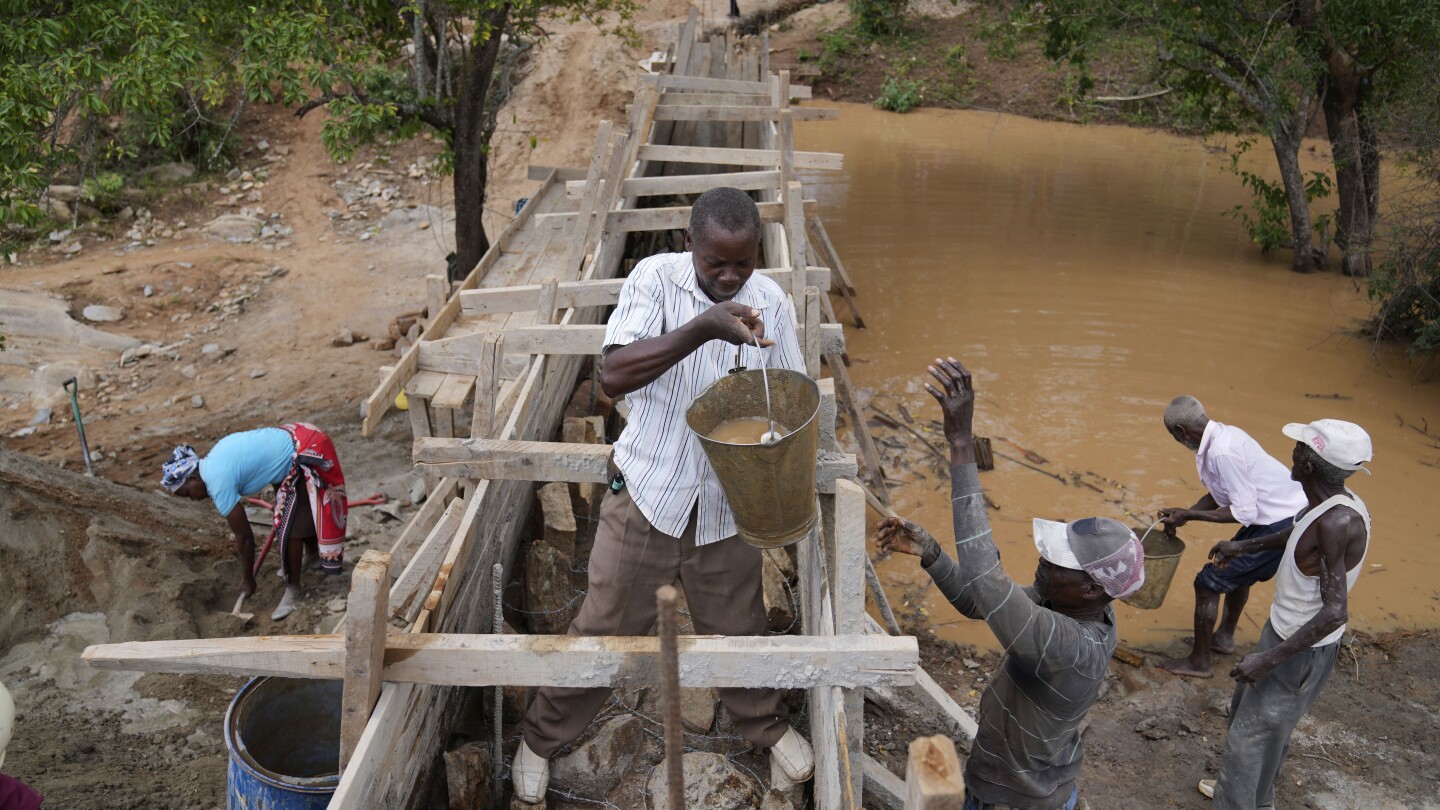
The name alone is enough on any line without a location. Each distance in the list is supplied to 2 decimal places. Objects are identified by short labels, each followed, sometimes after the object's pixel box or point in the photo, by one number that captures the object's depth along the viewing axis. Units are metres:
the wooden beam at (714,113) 7.56
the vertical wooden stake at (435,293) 6.98
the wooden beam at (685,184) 6.33
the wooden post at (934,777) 1.53
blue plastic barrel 3.05
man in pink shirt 4.55
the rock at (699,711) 3.66
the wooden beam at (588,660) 2.43
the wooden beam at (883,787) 3.54
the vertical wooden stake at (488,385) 3.61
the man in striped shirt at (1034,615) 2.50
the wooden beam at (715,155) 6.77
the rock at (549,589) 4.13
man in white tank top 3.42
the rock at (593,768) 3.35
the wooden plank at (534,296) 4.59
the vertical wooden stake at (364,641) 2.32
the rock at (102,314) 10.23
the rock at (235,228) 12.67
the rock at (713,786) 3.21
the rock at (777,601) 4.18
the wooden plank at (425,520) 4.06
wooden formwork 2.45
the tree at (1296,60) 9.59
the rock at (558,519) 4.30
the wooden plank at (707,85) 8.09
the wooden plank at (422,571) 3.17
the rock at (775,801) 3.21
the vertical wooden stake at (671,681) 1.36
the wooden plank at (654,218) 5.72
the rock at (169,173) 13.59
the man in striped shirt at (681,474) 2.72
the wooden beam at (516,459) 3.31
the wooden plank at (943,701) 4.23
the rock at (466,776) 3.08
